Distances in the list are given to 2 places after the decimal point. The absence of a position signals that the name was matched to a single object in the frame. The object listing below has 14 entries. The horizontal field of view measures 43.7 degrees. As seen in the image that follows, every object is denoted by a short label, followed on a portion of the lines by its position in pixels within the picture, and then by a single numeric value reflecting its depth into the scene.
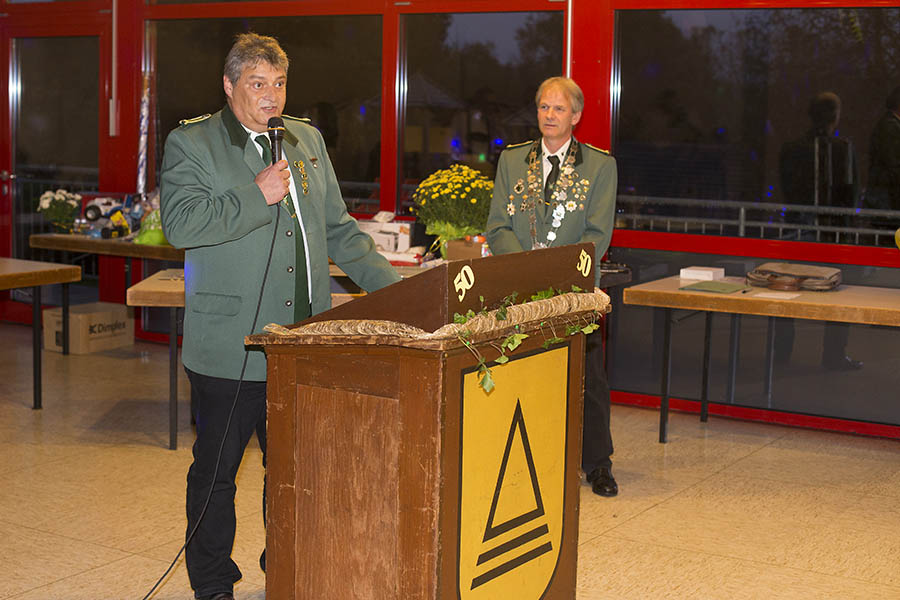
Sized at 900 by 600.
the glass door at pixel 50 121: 8.24
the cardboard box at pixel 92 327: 7.48
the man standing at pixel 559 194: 4.44
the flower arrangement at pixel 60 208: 7.35
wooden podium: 2.35
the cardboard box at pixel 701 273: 5.61
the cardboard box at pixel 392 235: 5.97
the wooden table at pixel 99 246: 6.67
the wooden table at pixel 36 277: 5.52
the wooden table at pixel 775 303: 4.77
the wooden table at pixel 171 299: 5.05
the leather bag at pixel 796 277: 5.21
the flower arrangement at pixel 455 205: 5.41
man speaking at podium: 2.96
